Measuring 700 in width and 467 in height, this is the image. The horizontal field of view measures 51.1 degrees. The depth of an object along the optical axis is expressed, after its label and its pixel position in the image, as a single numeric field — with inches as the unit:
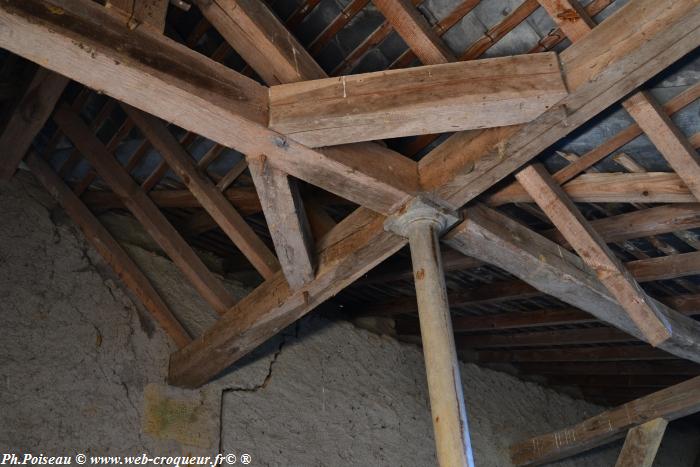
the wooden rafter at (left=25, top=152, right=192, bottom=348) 128.0
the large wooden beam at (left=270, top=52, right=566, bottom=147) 79.5
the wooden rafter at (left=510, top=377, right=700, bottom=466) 142.0
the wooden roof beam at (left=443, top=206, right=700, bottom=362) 100.5
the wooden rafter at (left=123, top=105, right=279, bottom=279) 114.7
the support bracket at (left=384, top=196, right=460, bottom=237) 94.0
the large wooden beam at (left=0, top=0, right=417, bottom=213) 67.4
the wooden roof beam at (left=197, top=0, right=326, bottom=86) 83.1
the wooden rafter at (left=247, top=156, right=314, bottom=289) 86.8
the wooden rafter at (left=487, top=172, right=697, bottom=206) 94.9
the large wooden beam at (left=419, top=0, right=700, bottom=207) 71.6
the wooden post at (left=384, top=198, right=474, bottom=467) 79.9
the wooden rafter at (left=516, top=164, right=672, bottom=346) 96.3
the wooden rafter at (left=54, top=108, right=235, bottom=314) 121.8
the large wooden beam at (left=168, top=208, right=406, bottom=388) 101.0
